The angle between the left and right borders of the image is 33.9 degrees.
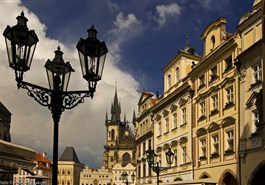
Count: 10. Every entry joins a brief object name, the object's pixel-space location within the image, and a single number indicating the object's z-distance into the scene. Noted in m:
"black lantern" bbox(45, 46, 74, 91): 7.90
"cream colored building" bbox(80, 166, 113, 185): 151.12
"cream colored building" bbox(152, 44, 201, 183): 31.88
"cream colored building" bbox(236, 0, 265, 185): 21.56
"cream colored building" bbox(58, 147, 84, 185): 160.12
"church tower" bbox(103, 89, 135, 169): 158.00
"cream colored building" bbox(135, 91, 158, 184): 42.50
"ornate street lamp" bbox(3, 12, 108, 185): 7.30
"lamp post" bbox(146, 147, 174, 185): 23.25
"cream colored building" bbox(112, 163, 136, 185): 143.25
